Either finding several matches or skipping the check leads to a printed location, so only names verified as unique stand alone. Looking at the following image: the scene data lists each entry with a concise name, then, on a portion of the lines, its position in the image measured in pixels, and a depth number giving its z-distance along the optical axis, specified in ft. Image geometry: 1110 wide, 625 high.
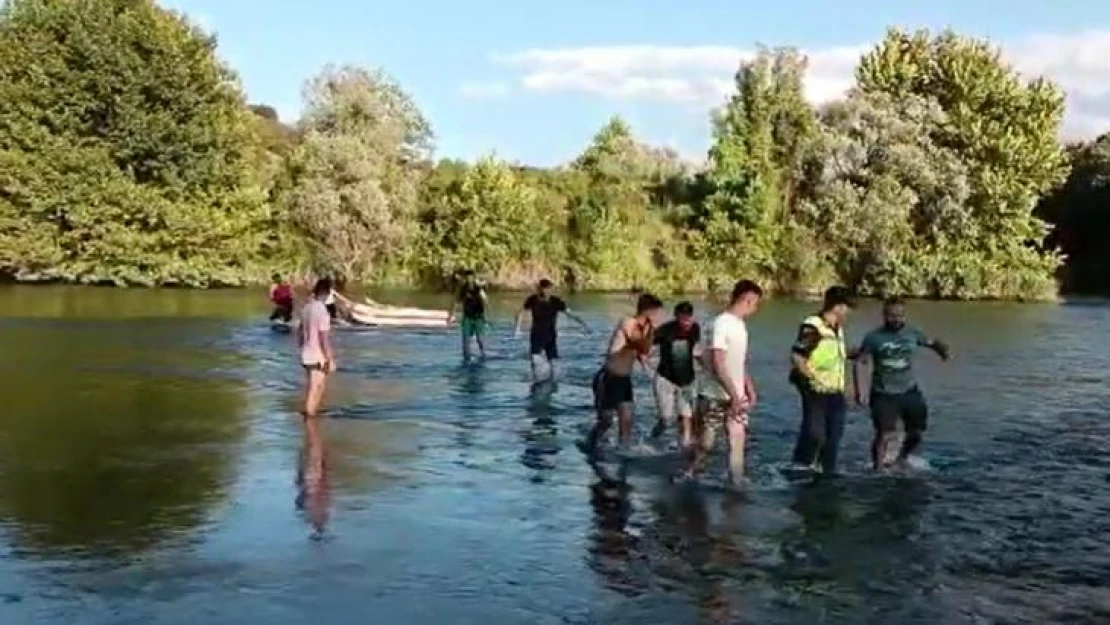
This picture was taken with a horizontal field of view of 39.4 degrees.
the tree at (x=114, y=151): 220.43
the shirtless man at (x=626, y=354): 53.98
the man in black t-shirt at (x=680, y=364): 53.88
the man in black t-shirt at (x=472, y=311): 98.32
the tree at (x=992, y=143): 232.94
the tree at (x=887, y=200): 227.40
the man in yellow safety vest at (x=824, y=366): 48.52
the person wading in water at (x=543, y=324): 75.97
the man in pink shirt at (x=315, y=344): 64.39
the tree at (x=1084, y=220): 265.34
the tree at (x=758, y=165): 239.91
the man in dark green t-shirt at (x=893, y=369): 50.31
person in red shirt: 132.36
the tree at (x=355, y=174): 219.82
